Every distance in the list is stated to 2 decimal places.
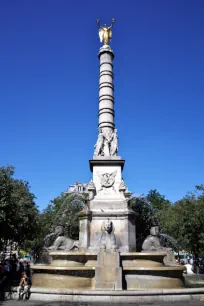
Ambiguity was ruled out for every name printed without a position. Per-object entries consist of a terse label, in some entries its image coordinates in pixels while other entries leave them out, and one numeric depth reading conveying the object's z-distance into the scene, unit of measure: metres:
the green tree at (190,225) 28.61
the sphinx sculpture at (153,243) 14.91
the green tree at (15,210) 16.44
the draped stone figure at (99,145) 18.83
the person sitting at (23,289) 11.44
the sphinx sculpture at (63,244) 15.12
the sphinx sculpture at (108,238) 12.97
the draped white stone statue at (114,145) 18.92
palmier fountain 12.11
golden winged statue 24.78
